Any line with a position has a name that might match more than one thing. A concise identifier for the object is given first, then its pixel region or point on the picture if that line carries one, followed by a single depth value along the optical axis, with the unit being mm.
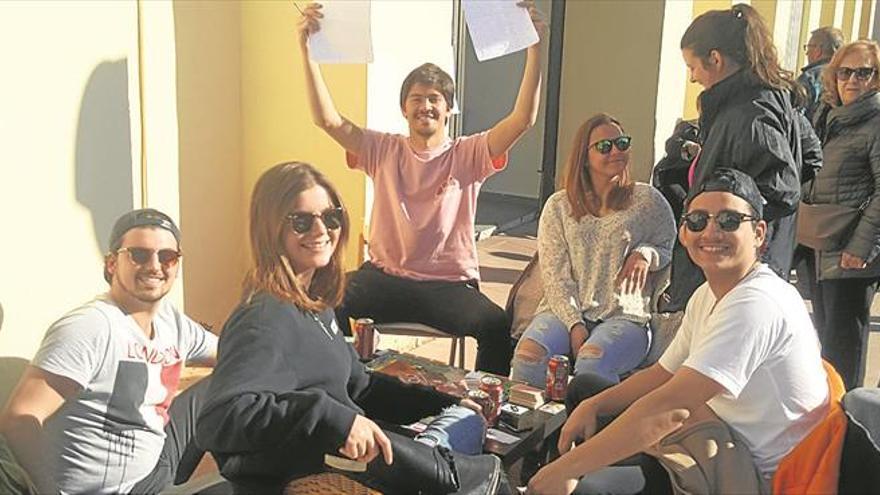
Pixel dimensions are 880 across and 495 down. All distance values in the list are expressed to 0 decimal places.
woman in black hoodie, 2016
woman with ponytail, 3100
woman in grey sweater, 3420
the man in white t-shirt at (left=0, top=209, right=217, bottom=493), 2398
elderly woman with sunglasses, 3848
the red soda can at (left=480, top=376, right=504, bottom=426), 2711
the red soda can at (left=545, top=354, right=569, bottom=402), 2883
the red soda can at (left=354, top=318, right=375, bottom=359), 3223
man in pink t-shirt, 3719
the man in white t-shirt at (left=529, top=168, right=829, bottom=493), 2117
